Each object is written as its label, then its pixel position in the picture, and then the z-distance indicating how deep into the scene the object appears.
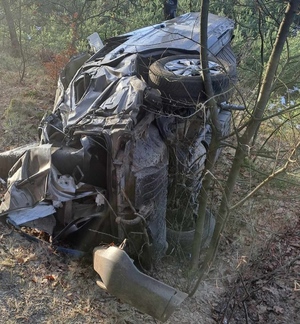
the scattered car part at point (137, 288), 2.97
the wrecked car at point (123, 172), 3.42
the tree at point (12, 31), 8.78
